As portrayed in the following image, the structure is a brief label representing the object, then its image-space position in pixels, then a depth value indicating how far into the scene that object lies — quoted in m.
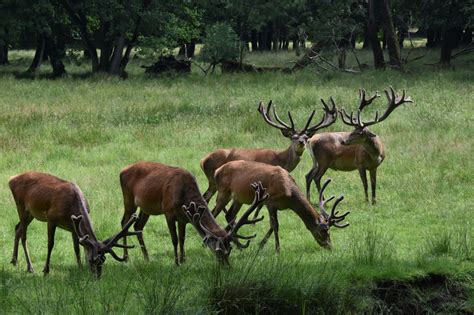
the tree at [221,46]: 66.19
